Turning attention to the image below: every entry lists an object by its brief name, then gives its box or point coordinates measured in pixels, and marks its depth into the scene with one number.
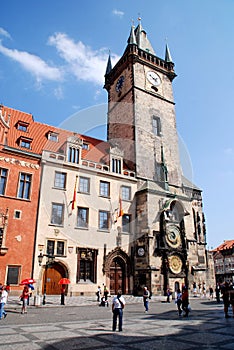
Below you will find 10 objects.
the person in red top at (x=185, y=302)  13.52
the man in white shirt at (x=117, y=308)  9.45
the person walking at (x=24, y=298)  14.43
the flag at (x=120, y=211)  27.03
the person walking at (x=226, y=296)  13.16
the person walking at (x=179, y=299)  13.80
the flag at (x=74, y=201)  24.70
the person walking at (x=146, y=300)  15.13
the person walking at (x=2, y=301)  12.54
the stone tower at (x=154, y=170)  26.75
